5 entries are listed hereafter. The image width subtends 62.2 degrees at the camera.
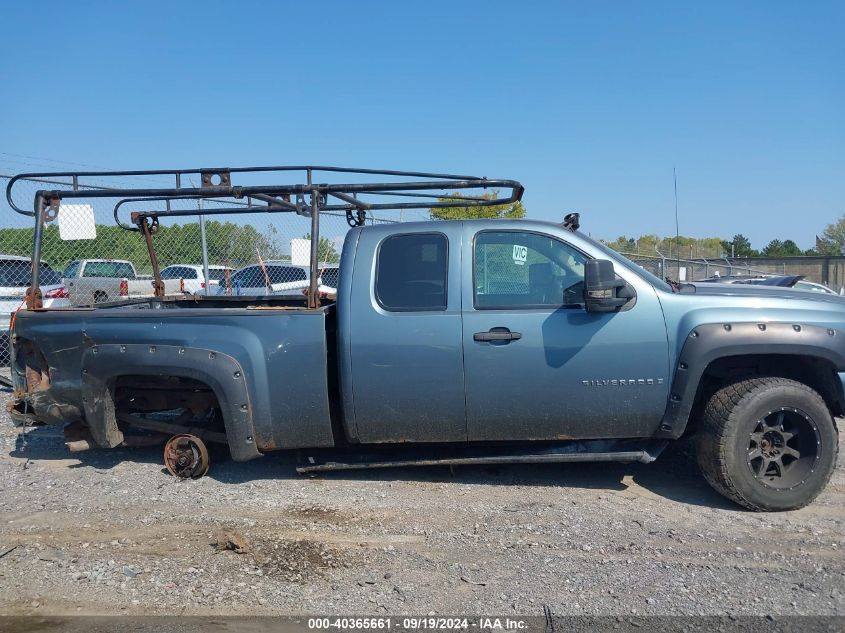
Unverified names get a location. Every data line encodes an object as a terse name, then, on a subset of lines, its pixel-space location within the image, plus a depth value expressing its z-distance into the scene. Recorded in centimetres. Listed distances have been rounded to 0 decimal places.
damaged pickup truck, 438
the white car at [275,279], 1158
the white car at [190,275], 1455
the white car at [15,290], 1004
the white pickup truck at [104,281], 1062
